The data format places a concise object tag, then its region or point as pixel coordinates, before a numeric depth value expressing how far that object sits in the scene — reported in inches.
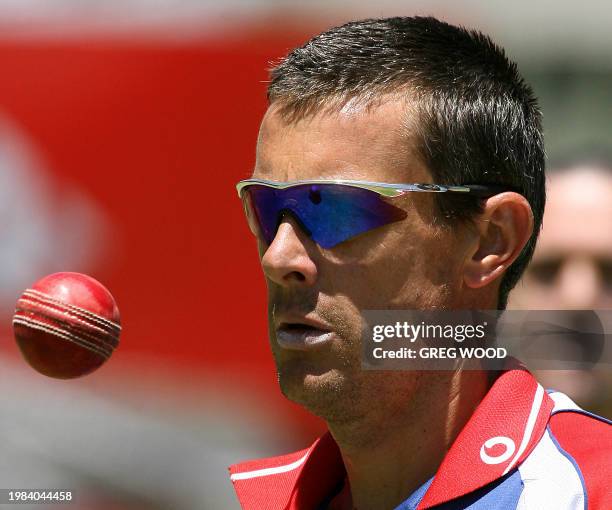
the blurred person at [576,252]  321.7
